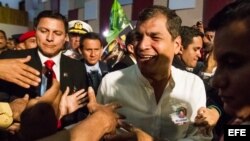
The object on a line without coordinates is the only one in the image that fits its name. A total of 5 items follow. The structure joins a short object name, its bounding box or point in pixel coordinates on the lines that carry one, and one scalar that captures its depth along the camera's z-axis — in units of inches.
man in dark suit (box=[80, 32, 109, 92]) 70.6
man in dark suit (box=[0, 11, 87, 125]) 46.6
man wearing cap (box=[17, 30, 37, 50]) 71.1
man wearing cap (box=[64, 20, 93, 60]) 85.4
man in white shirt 34.7
